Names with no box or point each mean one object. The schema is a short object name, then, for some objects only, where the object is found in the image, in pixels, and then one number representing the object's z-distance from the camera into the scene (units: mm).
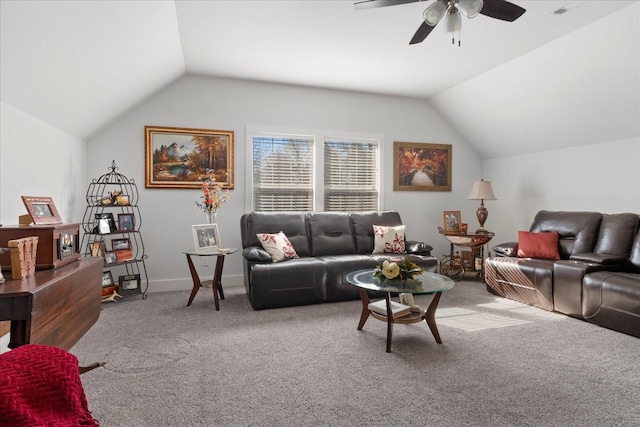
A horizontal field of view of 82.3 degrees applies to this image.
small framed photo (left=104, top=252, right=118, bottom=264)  3979
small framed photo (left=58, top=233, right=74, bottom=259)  2564
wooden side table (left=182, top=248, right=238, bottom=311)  3867
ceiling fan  2301
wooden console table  1800
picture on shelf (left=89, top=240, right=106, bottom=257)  3882
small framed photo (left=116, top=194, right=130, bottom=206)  4016
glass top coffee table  2771
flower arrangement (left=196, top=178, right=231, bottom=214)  4155
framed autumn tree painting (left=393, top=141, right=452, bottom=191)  5652
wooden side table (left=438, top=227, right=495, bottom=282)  5109
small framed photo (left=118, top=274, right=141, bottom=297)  4129
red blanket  959
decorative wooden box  2273
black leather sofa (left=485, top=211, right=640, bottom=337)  3146
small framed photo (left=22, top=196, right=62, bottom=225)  2551
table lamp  5332
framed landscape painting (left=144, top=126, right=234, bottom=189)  4543
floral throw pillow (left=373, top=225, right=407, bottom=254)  4700
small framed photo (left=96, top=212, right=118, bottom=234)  3889
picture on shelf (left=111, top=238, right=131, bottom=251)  4094
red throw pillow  4141
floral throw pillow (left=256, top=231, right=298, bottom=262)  4137
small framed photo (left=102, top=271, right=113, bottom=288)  4051
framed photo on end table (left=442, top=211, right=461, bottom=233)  5516
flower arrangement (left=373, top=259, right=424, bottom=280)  2938
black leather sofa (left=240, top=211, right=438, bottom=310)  3812
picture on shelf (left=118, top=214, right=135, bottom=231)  4074
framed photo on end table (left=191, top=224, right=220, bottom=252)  3996
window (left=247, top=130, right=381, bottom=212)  5070
